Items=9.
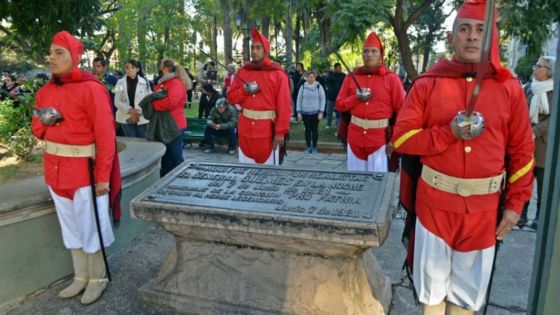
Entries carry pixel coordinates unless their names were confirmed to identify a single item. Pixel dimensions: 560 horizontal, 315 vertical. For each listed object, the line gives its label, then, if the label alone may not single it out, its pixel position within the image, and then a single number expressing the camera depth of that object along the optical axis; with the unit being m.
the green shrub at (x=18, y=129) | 4.75
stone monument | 2.91
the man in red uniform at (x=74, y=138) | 3.28
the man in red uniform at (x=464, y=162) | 2.37
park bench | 10.38
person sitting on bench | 9.73
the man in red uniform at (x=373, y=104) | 4.77
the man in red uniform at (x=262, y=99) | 4.93
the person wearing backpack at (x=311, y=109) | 9.86
